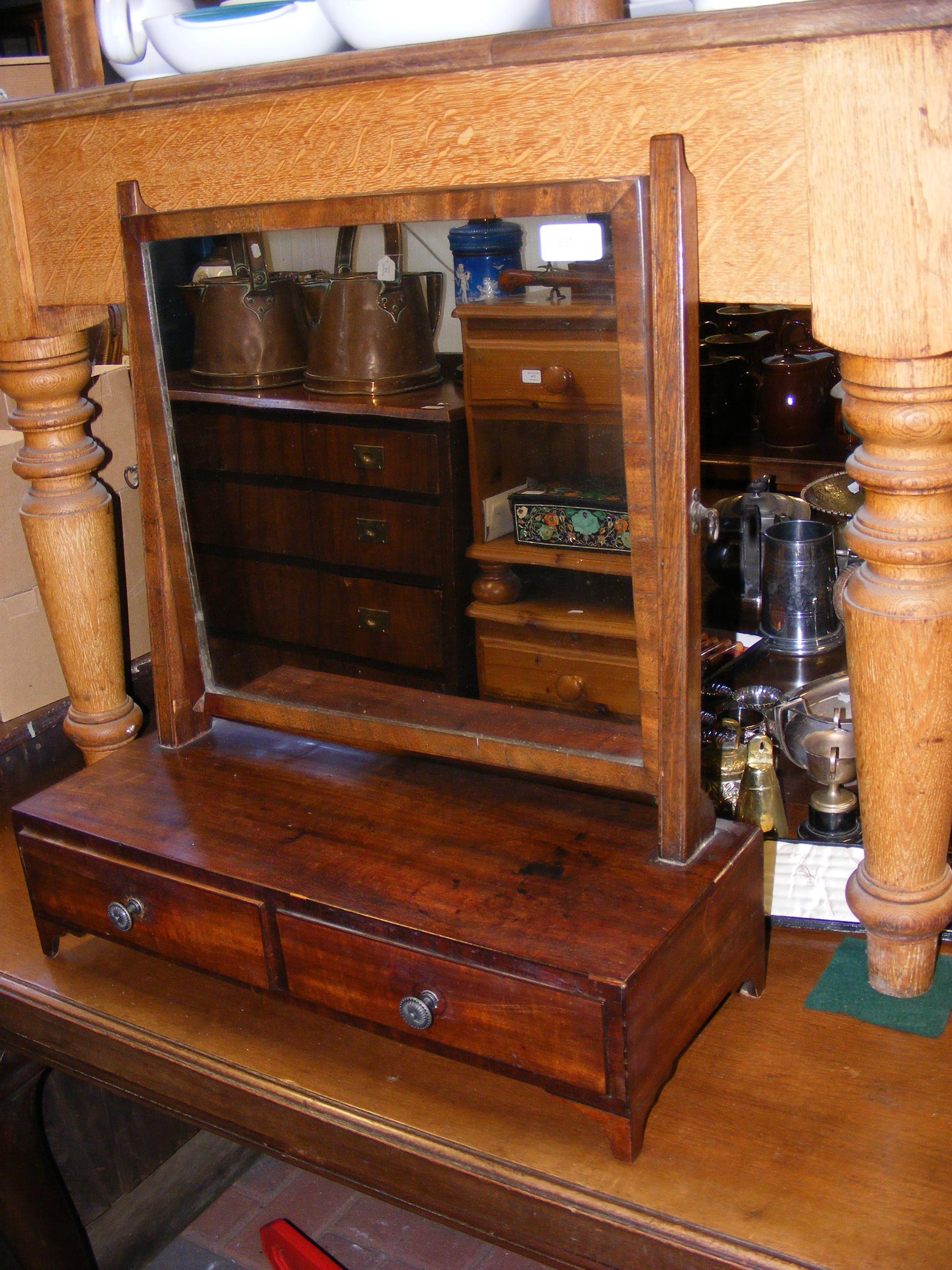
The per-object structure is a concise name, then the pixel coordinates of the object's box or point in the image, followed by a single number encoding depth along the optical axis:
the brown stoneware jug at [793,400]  2.14
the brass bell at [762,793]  1.17
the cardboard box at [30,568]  1.42
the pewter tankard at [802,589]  1.59
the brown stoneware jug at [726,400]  2.25
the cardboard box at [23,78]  1.64
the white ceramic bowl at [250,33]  0.92
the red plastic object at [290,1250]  1.44
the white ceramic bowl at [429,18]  0.84
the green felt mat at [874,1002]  0.95
